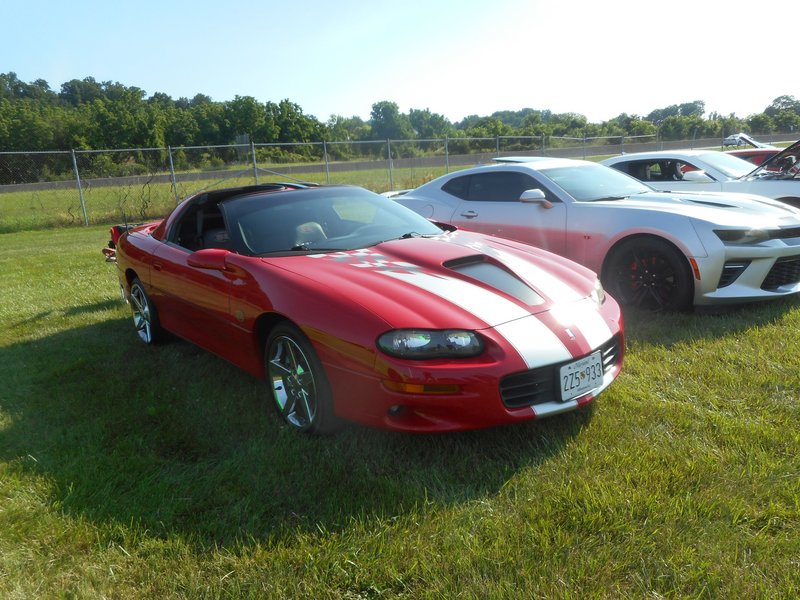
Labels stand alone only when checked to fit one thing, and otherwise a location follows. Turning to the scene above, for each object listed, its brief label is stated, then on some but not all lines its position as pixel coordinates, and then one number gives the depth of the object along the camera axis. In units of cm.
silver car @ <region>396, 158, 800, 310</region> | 457
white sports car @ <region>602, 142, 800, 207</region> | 678
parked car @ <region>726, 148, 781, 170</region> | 943
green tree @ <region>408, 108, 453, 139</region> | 10712
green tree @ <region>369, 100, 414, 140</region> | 10250
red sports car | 264
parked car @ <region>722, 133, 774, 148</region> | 1179
